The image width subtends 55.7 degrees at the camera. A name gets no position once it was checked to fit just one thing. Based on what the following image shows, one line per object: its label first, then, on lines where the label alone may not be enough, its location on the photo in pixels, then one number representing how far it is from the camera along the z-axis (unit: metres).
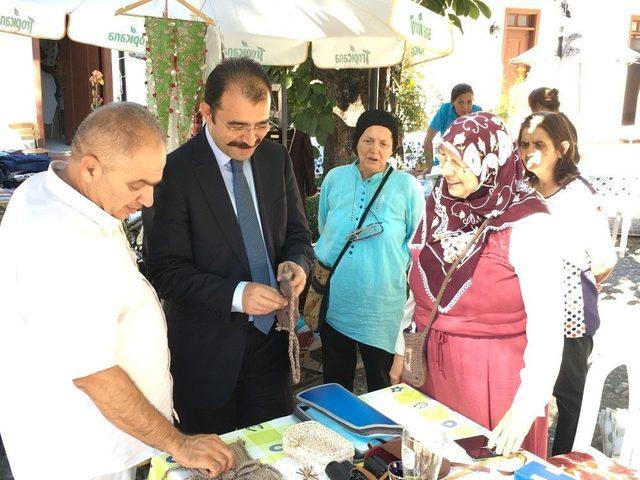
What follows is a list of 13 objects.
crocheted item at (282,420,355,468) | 1.63
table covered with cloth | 1.64
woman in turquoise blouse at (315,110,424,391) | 3.12
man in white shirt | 1.42
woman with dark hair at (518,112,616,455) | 2.88
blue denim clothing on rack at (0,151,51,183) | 6.79
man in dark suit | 2.19
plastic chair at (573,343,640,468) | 2.28
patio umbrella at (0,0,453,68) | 4.62
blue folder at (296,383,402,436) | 1.80
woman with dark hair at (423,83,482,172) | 6.80
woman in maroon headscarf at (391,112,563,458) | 1.91
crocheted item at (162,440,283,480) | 1.55
